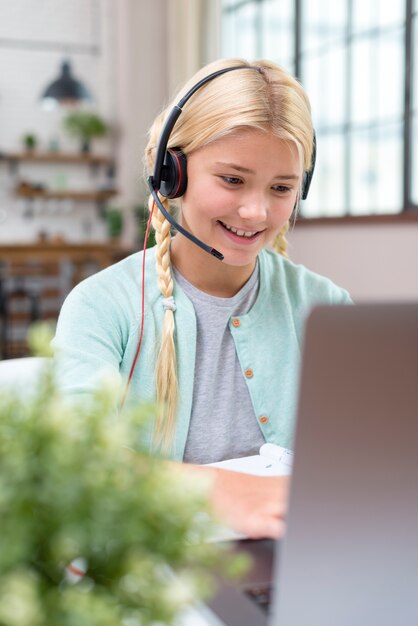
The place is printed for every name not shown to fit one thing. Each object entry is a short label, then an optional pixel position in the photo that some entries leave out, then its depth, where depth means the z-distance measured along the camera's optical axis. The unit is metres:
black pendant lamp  6.23
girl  1.16
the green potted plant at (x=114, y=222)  7.02
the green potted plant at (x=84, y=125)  7.07
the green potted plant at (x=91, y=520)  0.33
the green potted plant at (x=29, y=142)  6.96
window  4.45
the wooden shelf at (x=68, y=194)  6.95
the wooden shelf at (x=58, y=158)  6.94
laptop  0.45
